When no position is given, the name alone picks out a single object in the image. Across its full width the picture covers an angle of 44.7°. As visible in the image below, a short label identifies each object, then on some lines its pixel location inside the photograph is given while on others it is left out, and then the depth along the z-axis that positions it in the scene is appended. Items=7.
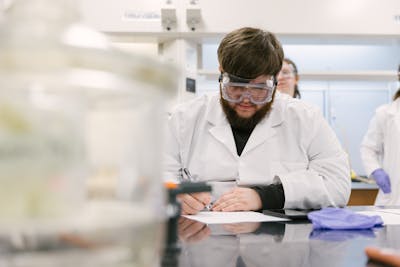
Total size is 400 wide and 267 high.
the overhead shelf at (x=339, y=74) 3.61
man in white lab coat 1.66
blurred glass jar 0.35
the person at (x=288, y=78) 3.08
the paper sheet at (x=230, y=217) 1.32
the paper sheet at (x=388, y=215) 1.32
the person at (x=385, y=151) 3.34
